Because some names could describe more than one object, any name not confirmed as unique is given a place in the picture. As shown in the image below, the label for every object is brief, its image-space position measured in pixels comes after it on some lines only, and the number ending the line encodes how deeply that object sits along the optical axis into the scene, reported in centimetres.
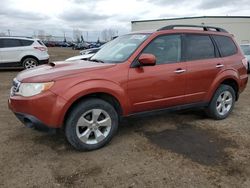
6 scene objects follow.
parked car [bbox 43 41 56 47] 4486
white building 2721
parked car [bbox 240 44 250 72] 939
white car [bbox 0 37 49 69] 930
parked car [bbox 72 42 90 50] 3544
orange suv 269
